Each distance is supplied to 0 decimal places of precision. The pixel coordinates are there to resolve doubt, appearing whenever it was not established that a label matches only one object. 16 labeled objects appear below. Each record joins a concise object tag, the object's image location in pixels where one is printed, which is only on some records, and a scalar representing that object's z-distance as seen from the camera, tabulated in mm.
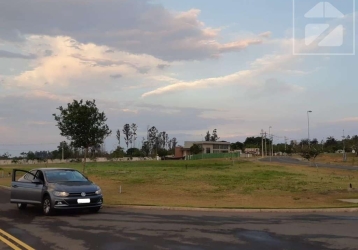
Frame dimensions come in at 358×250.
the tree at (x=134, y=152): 127625
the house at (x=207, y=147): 132000
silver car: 14093
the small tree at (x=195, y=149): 121125
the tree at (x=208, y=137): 170875
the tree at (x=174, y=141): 164375
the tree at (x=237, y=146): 162250
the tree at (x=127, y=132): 145500
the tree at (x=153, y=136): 146725
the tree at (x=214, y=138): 169625
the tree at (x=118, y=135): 141388
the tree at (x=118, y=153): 111156
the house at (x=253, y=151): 134225
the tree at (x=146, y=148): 135812
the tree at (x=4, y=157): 122125
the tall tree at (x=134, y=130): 145875
